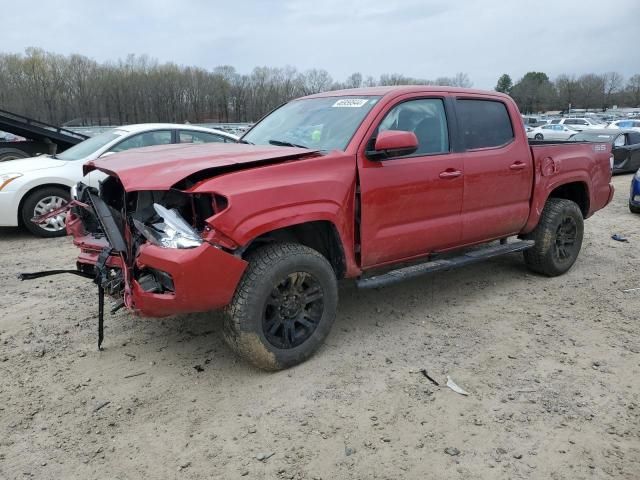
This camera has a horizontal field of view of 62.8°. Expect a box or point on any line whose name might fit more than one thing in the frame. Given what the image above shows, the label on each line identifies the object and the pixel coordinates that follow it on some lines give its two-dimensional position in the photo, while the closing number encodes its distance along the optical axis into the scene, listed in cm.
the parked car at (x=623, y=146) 1557
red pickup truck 315
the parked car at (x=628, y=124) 3182
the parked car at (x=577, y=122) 3674
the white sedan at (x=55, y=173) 691
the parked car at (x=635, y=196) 934
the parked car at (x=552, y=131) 2841
